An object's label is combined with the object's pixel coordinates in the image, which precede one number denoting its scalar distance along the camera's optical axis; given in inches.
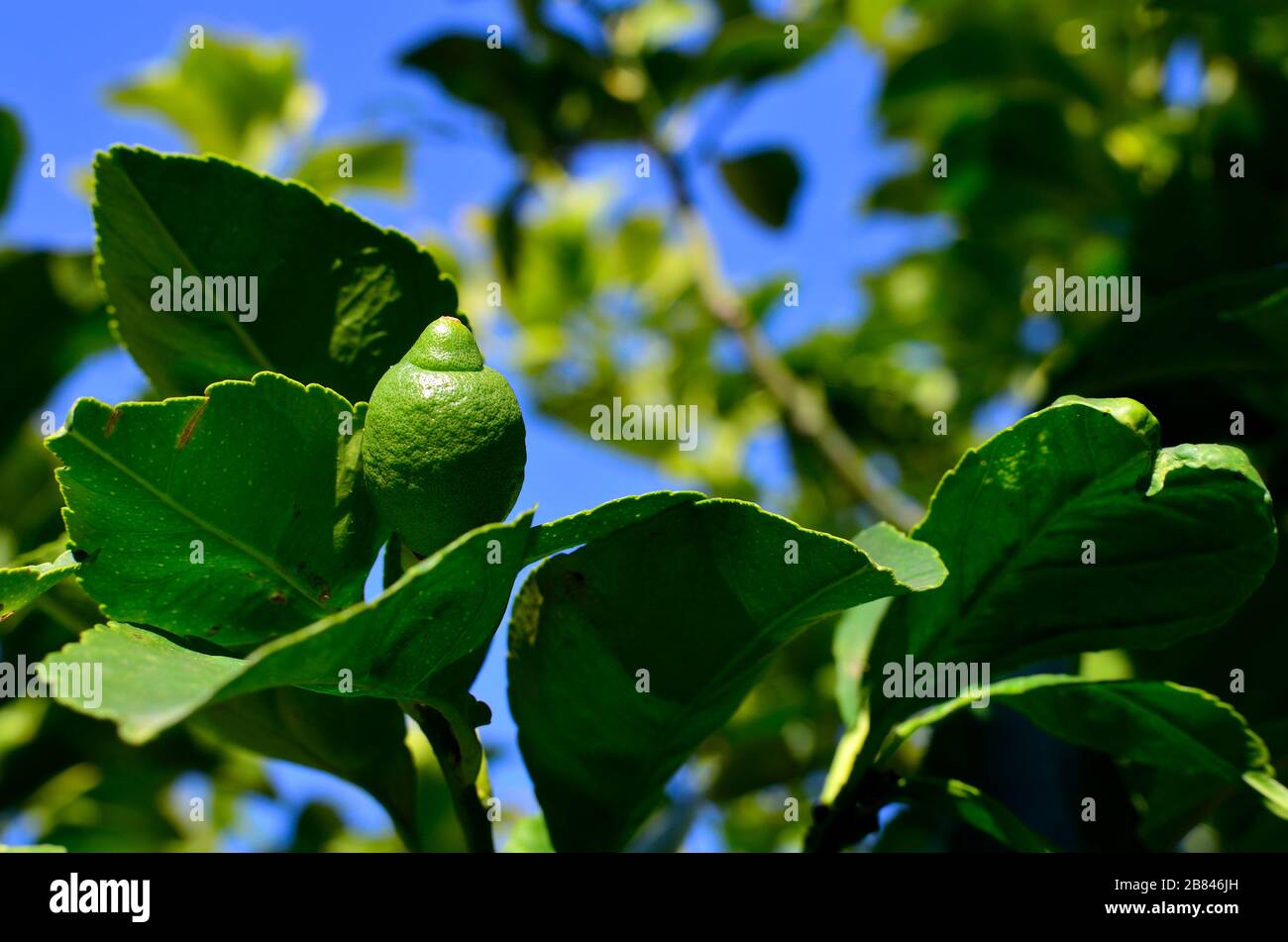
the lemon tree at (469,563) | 19.9
